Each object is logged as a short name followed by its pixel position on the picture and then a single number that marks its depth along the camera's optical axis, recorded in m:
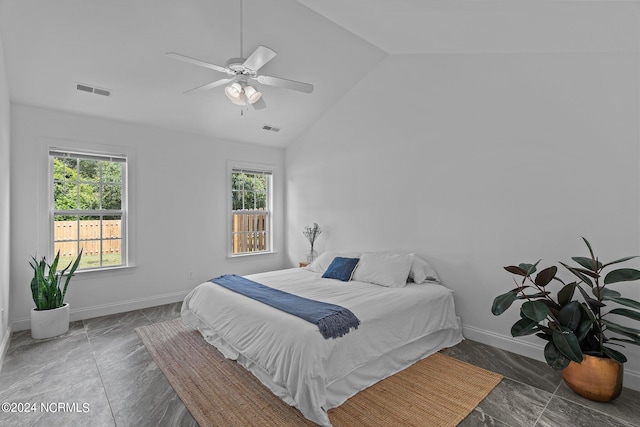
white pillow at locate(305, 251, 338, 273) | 4.19
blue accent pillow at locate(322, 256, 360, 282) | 3.70
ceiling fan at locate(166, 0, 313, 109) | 2.38
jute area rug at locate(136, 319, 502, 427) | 2.04
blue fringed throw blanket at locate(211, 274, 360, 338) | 2.23
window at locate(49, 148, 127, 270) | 3.86
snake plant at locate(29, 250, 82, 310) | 3.32
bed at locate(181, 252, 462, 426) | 2.09
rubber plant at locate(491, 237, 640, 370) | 2.13
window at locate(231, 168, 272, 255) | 5.38
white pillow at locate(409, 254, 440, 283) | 3.42
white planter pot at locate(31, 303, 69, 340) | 3.28
